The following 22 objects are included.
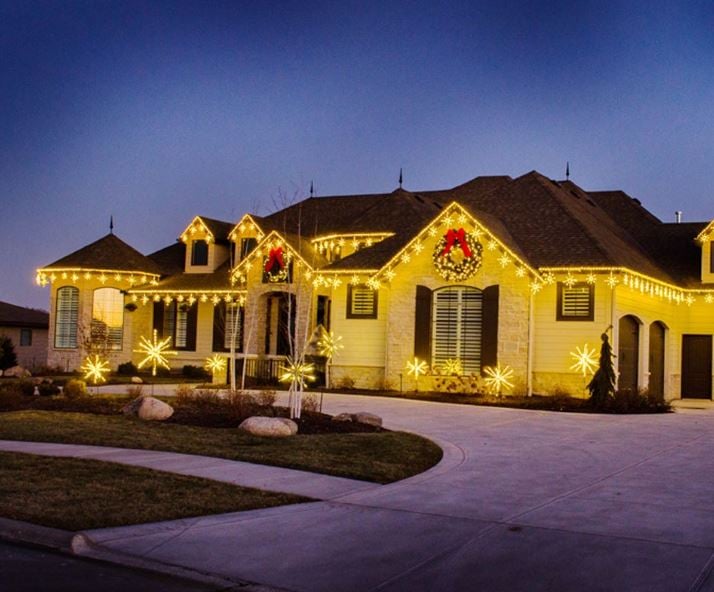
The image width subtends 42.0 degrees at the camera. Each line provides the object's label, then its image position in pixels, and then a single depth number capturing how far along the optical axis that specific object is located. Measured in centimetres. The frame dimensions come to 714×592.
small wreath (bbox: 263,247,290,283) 3234
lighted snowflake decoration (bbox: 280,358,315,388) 1811
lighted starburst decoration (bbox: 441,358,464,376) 2789
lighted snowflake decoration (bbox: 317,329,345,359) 2922
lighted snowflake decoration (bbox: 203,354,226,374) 3122
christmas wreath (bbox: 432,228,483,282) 2800
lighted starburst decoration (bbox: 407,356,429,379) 2841
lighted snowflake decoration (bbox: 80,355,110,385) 2906
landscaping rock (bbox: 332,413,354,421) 1806
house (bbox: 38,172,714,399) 2719
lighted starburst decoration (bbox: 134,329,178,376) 3529
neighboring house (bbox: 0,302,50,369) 4544
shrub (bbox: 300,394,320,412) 2014
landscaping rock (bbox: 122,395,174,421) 1784
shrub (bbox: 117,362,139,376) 3631
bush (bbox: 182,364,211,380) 3509
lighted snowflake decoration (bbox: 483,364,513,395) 2705
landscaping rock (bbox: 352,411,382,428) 1792
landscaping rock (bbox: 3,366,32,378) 3344
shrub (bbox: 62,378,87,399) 2147
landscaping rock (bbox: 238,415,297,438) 1580
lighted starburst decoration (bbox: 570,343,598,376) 2636
